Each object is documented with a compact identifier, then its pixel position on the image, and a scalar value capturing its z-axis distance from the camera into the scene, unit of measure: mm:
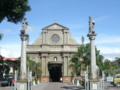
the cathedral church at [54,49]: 52453
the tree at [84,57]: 34468
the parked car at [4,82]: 32673
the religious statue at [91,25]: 20619
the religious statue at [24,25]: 20608
